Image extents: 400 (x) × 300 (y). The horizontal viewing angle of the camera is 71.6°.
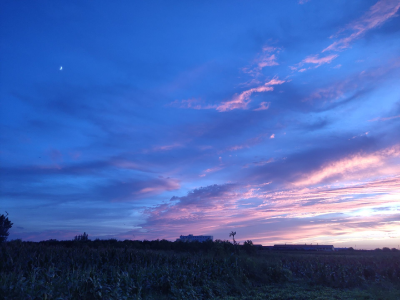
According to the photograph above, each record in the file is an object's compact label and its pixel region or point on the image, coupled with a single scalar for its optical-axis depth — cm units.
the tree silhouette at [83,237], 4158
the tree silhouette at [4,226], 3572
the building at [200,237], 7581
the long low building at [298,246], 10149
